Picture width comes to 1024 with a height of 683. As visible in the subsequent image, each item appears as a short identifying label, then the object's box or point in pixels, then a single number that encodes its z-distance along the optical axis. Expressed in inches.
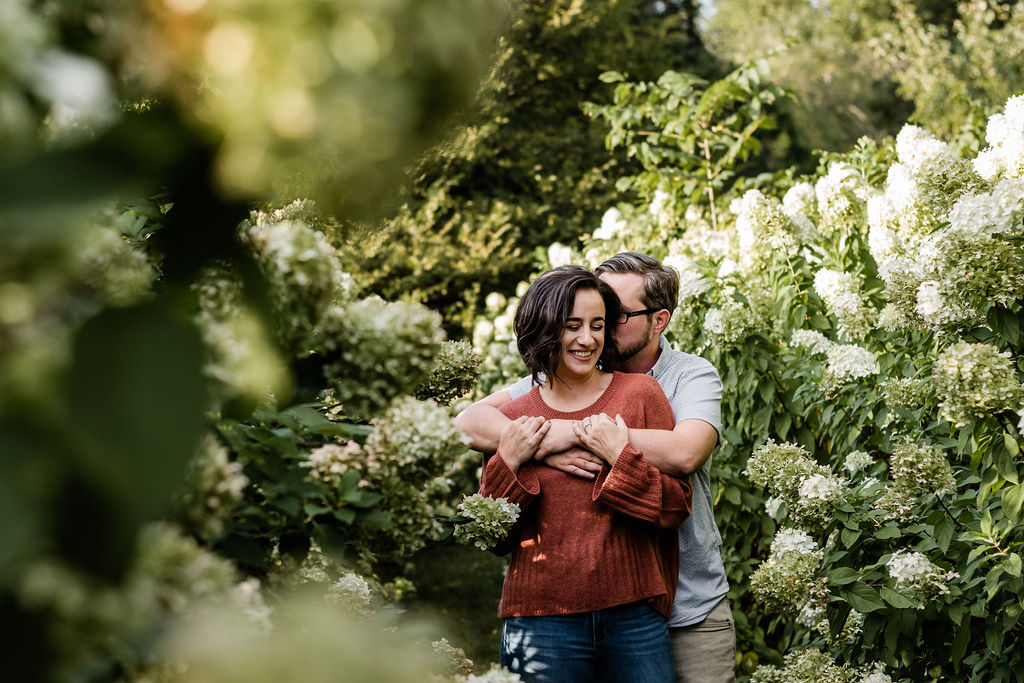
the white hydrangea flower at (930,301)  175.2
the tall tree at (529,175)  480.0
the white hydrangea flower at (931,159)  184.1
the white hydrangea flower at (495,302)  388.3
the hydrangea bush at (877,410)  174.0
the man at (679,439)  171.9
